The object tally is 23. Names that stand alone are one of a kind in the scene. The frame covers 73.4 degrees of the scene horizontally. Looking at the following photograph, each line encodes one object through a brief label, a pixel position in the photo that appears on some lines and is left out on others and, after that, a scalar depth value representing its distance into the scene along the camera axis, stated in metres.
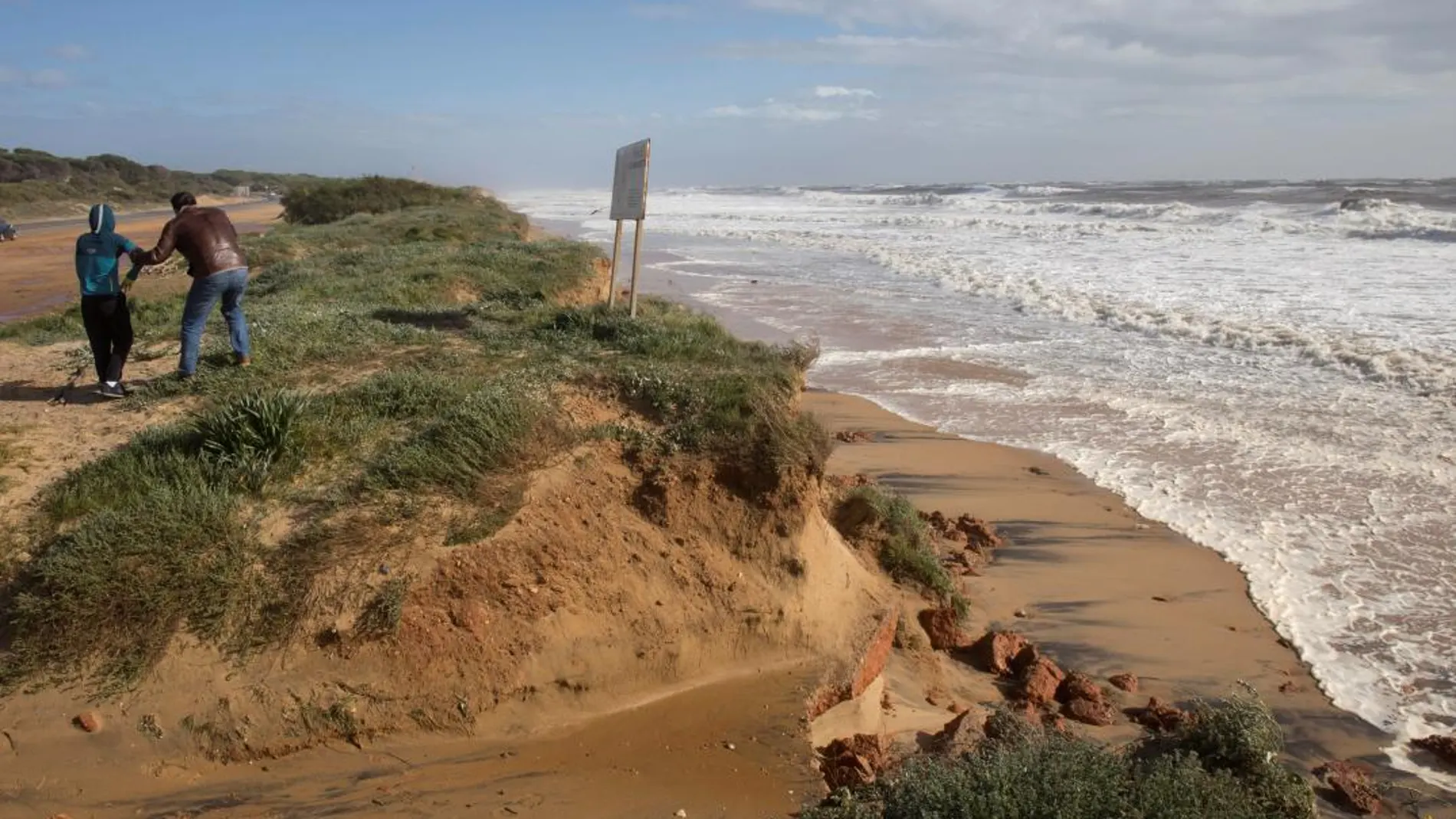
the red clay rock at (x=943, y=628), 6.07
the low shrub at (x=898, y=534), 6.51
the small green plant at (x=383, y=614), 4.64
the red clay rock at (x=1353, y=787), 4.45
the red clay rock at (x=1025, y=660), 5.77
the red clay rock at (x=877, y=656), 5.24
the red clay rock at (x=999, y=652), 5.80
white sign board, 9.16
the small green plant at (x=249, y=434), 5.31
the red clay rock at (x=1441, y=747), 4.82
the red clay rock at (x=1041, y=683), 5.41
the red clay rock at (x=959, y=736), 4.44
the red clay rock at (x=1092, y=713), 5.19
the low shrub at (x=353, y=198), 37.12
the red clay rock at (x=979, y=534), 7.54
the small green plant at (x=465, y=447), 5.37
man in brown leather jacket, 6.71
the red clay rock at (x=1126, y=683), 5.56
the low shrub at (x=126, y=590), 4.41
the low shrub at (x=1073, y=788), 3.26
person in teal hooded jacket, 6.53
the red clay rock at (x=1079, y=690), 5.37
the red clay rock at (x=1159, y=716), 5.12
